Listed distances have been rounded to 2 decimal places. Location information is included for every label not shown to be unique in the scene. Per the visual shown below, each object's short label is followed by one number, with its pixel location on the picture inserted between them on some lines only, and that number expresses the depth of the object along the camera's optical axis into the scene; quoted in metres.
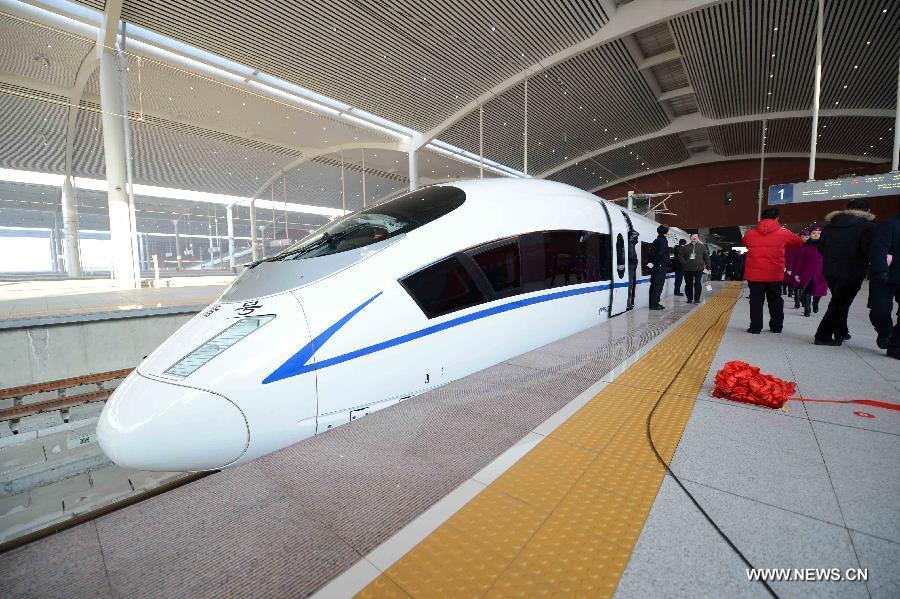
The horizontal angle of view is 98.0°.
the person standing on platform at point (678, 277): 9.90
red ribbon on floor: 2.45
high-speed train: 1.89
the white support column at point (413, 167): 20.09
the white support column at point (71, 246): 18.33
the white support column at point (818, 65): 9.46
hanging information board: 10.47
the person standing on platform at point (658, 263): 6.67
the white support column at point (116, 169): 11.62
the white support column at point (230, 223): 26.78
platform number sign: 12.11
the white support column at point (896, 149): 8.98
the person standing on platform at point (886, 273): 3.55
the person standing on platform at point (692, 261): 7.92
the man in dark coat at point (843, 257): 3.88
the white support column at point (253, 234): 29.08
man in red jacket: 4.47
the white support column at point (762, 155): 22.63
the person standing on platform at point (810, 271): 5.86
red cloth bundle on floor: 2.47
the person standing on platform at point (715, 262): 19.56
